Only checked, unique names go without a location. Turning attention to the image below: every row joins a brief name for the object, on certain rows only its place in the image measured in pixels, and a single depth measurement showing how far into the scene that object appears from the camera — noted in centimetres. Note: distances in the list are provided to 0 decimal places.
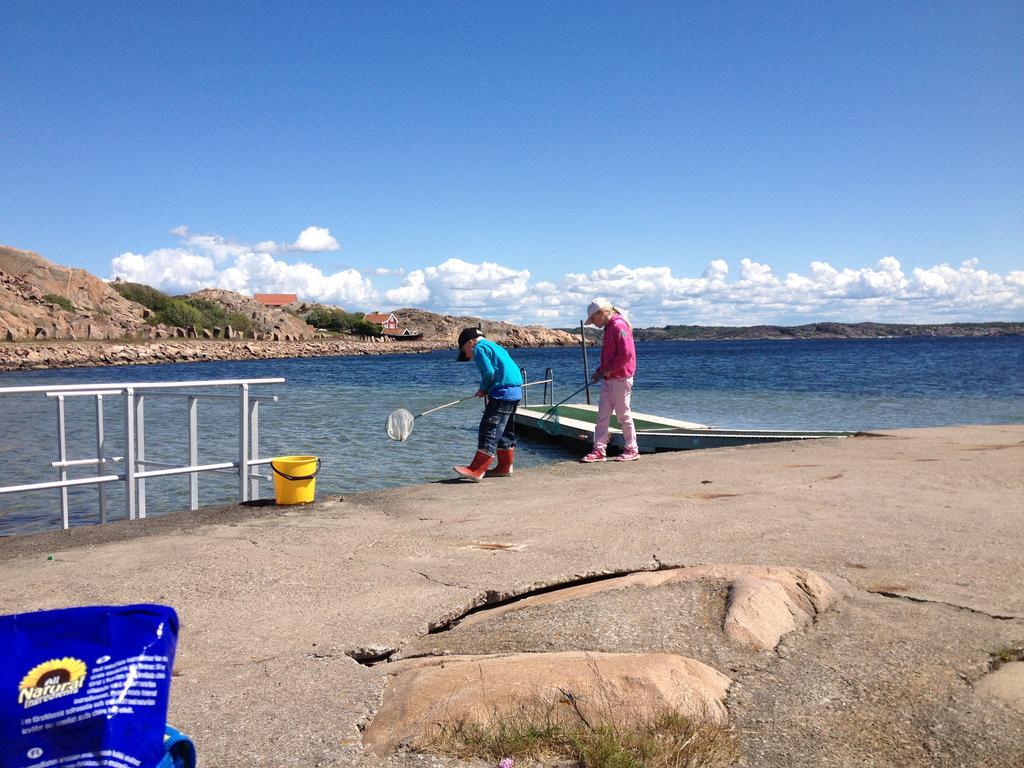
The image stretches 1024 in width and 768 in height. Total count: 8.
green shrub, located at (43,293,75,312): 10725
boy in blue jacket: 920
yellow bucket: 771
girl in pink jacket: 1049
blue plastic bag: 220
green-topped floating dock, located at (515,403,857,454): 1430
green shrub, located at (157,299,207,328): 12231
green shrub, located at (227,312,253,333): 13638
